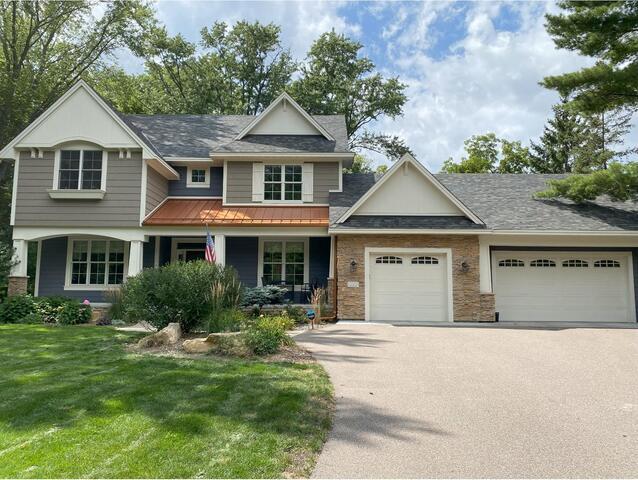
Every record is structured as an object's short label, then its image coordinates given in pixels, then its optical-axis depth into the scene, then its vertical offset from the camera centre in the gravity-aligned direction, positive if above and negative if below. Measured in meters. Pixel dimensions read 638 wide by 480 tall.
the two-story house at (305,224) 13.83 +1.80
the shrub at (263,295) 13.62 -0.60
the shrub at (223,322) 9.20 -1.00
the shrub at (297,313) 13.38 -1.17
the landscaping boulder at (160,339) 8.45 -1.27
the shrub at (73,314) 13.12 -1.20
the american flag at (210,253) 12.38 +0.68
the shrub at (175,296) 9.42 -0.45
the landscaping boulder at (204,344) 7.94 -1.29
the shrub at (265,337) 7.82 -1.16
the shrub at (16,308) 13.20 -1.04
